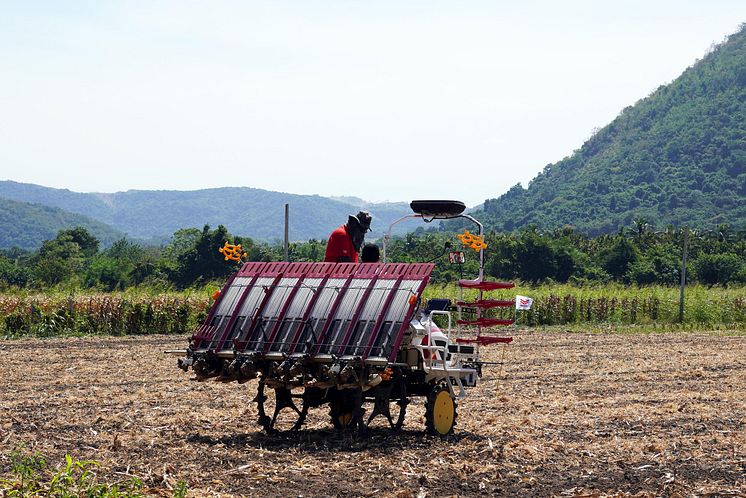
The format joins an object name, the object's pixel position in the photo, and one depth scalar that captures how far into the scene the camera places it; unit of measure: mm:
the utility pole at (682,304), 45469
